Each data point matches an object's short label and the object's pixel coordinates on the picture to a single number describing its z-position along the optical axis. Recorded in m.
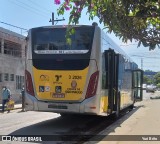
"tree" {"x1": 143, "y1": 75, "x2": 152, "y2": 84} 88.21
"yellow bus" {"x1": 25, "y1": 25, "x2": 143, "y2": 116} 7.63
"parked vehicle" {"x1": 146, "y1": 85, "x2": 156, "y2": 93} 54.07
